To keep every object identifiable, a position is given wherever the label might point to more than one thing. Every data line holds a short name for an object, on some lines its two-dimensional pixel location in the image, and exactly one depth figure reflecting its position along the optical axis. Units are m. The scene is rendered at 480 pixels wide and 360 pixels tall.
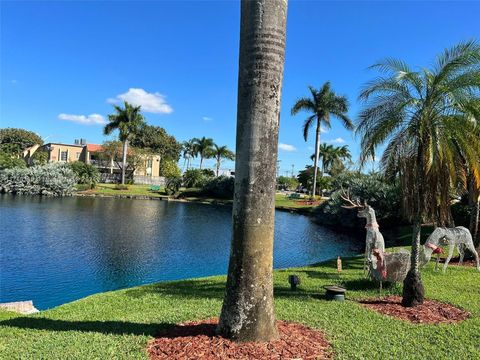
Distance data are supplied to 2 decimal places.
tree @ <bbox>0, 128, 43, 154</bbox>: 82.81
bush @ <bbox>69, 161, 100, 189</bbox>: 55.84
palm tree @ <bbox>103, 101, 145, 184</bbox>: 54.55
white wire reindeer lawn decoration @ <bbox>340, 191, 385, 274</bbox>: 9.34
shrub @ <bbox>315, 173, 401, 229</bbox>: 30.48
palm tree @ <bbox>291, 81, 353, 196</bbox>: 42.97
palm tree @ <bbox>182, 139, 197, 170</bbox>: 79.05
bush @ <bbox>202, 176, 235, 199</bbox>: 55.16
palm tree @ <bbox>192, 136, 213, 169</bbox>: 73.50
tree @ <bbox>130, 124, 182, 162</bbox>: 81.94
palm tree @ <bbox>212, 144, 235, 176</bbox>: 73.38
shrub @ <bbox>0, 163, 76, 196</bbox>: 49.19
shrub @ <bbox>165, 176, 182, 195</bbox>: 56.94
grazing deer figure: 10.77
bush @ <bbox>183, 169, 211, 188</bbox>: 60.51
